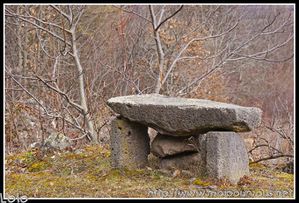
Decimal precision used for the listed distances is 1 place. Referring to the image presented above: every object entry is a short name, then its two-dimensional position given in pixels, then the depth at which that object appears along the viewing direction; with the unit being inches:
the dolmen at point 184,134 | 184.7
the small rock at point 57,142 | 255.4
